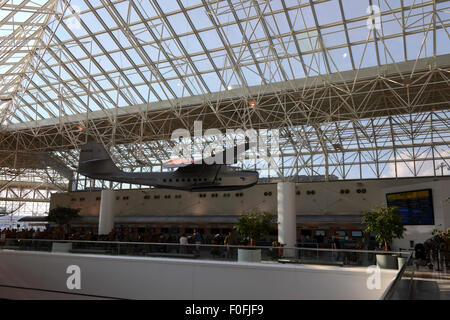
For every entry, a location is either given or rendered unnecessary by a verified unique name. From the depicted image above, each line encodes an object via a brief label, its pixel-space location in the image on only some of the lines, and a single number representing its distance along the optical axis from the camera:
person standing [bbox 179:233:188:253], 15.32
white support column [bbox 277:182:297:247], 23.77
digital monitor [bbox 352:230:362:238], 30.07
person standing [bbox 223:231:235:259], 14.57
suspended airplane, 20.41
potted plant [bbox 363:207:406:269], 15.30
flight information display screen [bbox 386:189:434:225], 23.70
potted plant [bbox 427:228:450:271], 13.87
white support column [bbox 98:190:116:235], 33.03
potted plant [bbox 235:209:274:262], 20.03
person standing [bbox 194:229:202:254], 22.38
